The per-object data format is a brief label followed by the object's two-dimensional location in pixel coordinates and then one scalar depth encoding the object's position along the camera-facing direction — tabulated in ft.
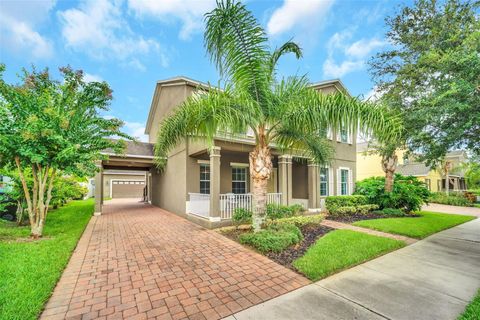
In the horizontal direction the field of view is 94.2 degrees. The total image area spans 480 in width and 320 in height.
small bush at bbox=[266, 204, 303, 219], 27.81
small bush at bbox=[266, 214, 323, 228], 25.13
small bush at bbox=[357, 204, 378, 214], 37.22
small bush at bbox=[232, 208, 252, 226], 26.06
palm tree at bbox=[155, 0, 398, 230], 16.47
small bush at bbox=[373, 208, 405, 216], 35.87
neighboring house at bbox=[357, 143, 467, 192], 87.30
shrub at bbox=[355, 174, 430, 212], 36.96
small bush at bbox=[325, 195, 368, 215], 35.45
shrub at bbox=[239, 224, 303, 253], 18.30
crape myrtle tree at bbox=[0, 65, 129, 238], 20.26
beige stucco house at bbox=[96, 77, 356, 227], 29.45
